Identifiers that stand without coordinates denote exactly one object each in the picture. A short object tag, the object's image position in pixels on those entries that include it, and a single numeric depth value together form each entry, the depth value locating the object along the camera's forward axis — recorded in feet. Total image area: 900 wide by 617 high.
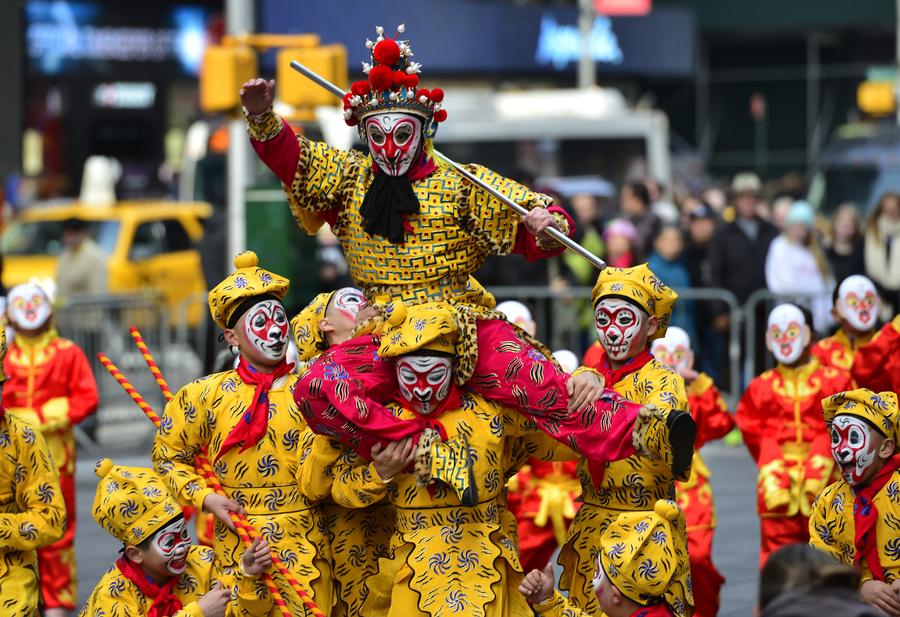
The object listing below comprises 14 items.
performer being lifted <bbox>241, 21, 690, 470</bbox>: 45.55
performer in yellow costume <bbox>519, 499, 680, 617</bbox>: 43.55
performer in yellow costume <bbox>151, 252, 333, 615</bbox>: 48.62
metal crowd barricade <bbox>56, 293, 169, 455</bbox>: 101.91
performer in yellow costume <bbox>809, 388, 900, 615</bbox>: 47.39
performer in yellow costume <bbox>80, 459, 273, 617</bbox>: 47.09
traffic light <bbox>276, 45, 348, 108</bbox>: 95.96
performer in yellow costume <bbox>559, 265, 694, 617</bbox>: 50.19
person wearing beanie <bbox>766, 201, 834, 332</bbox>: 100.58
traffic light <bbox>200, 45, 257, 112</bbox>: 97.14
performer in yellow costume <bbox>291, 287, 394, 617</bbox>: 49.24
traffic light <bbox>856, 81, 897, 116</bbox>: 176.45
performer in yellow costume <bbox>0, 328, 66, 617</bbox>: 49.78
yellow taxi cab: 127.85
